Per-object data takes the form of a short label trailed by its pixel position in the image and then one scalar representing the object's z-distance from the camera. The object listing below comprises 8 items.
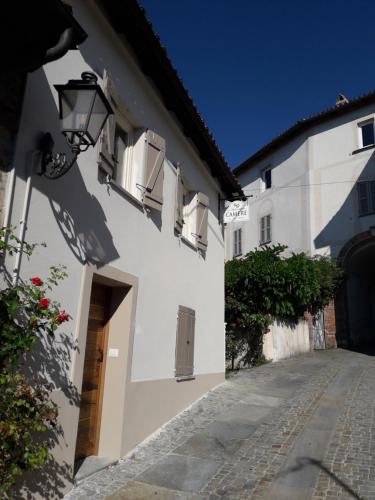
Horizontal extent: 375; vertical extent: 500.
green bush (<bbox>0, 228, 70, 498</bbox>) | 3.03
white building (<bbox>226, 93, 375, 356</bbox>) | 18.06
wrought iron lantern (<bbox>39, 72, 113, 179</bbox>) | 3.80
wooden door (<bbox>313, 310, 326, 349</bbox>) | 17.44
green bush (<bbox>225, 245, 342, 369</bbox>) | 12.51
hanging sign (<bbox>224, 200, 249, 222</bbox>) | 10.70
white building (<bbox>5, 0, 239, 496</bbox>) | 4.14
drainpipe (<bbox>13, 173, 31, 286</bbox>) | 3.63
